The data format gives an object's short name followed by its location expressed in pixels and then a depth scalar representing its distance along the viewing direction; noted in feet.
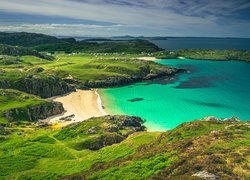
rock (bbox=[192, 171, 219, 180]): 63.99
